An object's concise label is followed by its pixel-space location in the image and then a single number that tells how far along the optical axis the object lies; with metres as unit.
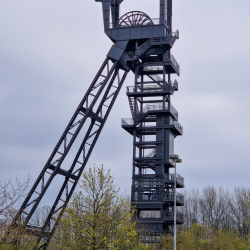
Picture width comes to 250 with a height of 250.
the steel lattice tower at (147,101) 60.44
